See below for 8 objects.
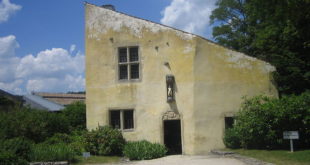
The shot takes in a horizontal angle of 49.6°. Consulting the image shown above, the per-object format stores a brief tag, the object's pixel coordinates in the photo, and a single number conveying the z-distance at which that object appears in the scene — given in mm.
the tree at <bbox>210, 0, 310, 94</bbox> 9672
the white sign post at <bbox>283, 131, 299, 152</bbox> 13391
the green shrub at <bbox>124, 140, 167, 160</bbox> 14836
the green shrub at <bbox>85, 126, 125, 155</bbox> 15750
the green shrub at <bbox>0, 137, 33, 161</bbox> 11929
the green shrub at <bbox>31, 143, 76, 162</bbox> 12766
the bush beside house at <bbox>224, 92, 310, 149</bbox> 14203
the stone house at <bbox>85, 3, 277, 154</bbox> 16469
